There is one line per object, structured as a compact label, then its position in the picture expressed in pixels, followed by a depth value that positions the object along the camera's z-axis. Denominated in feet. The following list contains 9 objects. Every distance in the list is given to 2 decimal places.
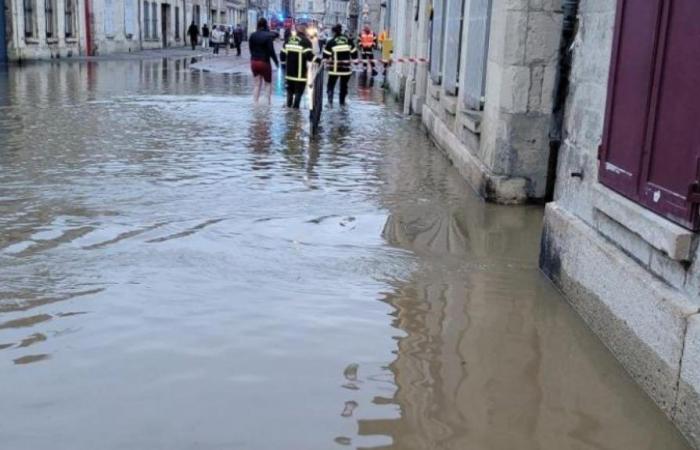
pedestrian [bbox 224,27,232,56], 167.84
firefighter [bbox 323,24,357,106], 58.39
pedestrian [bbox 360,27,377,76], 95.09
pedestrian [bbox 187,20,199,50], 167.22
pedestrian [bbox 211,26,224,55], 153.89
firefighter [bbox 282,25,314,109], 49.80
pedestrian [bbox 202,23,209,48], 185.47
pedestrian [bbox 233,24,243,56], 144.46
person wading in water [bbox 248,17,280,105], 52.85
